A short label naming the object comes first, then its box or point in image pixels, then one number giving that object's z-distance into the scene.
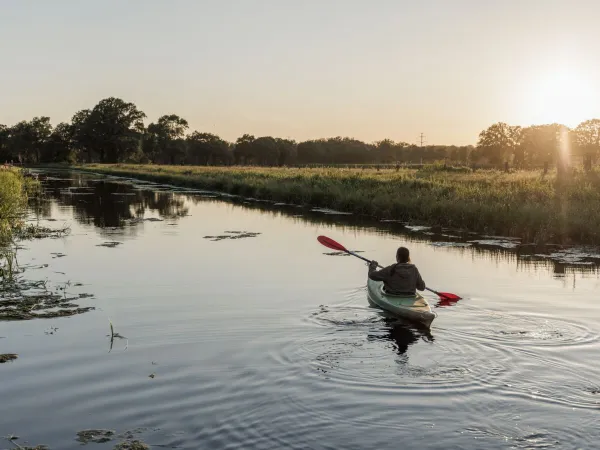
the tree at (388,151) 155.27
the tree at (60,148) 146.88
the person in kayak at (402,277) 11.95
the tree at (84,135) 134.00
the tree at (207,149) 148.00
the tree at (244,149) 151.00
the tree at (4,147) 149.88
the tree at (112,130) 132.38
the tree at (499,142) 121.50
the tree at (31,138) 147.00
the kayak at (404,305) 11.12
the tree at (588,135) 110.38
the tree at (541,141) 107.00
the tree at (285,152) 151.50
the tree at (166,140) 145.81
